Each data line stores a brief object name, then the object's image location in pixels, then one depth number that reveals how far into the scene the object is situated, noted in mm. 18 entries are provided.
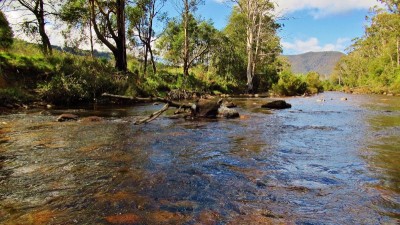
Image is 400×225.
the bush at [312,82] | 45575
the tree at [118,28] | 22770
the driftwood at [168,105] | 10166
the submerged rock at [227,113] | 13016
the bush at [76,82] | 16266
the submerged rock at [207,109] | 12930
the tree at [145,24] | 32162
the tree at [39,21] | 21748
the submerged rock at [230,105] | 17497
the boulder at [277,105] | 17484
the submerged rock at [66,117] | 11142
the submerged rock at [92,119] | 11290
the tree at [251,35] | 38156
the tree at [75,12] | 22188
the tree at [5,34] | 17875
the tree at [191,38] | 36812
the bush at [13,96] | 14438
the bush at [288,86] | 35031
